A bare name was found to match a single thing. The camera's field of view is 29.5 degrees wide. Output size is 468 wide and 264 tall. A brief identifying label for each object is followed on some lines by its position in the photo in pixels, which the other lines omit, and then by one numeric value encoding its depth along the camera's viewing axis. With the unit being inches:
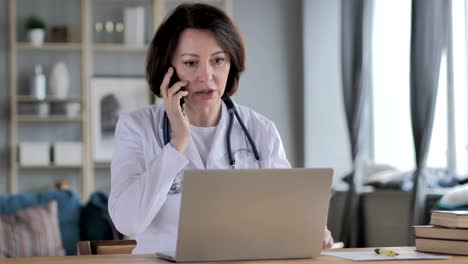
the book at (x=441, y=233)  89.4
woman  93.4
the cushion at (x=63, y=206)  211.2
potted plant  295.6
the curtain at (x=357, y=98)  260.1
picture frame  303.9
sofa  203.0
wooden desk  82.7
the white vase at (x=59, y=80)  297.4
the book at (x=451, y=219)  88.9
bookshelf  296.0
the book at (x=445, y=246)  89.7
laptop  78.1
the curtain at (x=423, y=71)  219.5
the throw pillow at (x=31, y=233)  201.6
